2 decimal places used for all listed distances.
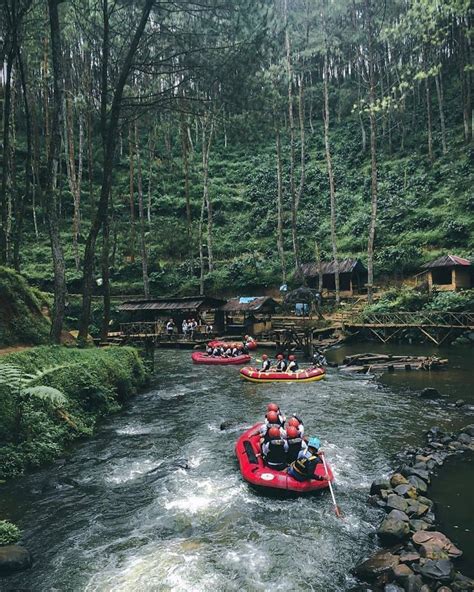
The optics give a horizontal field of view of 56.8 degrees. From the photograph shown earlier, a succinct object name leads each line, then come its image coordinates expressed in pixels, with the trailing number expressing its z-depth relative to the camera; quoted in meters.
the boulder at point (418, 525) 7.61
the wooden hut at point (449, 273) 31.97
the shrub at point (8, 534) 7.53
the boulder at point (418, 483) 9.09
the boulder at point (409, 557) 6.73
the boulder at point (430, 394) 16.38
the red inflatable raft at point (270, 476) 9.34
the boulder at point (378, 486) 9.26
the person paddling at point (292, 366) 20.47
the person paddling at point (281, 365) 20.77
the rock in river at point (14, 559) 6.92
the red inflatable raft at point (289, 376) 19.94
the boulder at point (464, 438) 11.62
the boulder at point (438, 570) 6.26
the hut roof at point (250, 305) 31.84
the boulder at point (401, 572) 6.37
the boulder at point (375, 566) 6.67
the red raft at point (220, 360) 25.23
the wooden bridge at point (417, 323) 26.20
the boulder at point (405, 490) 8.82
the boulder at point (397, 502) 8.33
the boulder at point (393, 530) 7.40
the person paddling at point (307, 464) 9.39
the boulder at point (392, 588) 6.23
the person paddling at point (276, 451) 10.02
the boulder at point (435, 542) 6.91
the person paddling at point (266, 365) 20.69
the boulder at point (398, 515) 7.87
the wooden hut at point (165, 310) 32.41
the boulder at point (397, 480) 9.34
